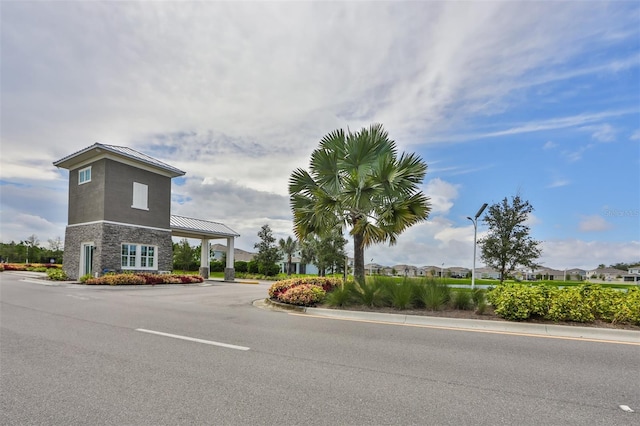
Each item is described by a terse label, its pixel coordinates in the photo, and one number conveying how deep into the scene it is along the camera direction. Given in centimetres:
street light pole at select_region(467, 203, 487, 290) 1792
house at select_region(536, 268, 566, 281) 7562
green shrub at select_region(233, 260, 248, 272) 4391
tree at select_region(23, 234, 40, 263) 6078
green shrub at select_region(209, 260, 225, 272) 4700
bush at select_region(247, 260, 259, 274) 4277
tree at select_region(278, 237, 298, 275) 4681
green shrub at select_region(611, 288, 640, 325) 784
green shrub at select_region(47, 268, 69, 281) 2341
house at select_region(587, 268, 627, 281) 7581
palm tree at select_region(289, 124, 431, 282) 1285
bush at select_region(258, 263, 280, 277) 4094
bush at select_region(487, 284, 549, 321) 840
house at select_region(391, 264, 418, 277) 7460
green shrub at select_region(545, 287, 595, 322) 815
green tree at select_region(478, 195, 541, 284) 1803
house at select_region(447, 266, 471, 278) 9029
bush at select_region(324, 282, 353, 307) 1071
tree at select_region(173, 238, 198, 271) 4700
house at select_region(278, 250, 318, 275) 6132
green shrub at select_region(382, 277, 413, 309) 985
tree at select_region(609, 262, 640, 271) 8019
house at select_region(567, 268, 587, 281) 7862
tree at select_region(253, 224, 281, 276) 4050
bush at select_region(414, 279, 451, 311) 962
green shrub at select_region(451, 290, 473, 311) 962
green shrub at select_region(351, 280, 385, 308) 1034
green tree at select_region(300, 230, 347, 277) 3734
